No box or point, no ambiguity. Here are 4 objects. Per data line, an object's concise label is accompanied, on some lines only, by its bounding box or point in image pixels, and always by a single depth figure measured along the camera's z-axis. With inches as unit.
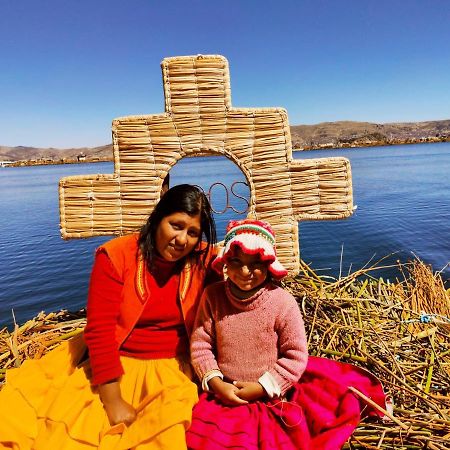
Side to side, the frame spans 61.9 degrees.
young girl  73.0
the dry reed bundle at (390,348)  79.7
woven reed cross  111.8
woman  69.9
